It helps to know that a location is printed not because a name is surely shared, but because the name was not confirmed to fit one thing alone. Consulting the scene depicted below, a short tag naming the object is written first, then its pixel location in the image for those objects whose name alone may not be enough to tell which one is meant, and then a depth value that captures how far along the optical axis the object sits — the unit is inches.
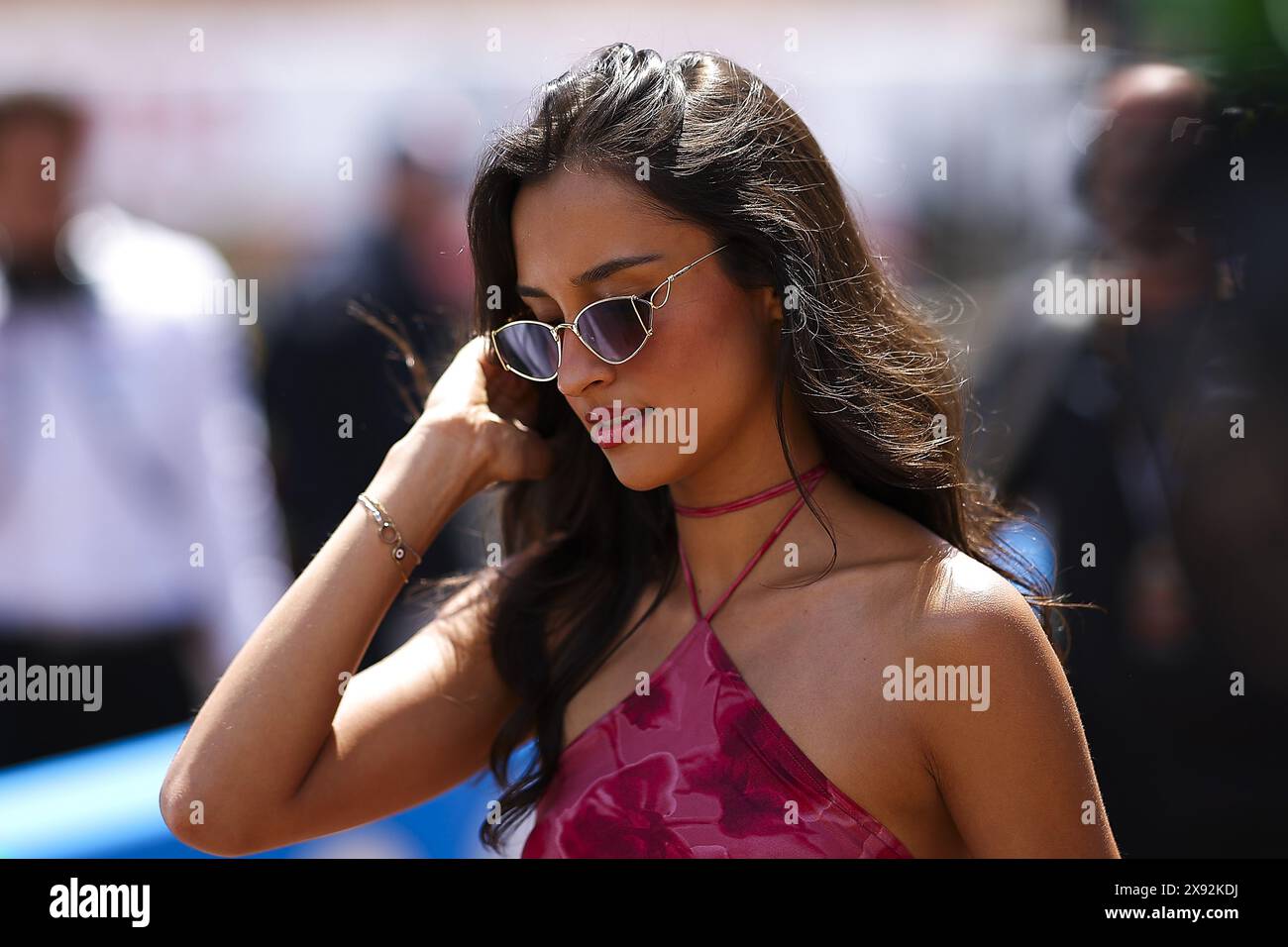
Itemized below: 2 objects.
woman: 71.5
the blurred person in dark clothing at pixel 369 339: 169.2
